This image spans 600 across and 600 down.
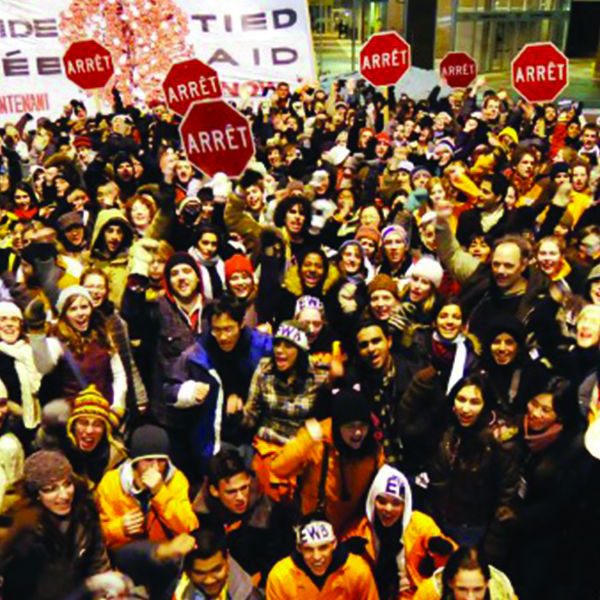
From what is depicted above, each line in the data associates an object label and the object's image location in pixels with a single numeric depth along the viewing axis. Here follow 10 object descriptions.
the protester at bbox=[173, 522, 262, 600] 3.29
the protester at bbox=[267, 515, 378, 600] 3.38
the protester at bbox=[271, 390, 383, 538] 3.80
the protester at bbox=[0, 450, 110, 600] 3.14
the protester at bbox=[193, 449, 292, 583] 3.68
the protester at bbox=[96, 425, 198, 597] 3.58
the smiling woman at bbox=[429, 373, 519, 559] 3.75
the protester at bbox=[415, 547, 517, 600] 3.14
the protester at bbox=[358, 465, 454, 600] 3.63
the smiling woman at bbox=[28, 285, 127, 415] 4.40
